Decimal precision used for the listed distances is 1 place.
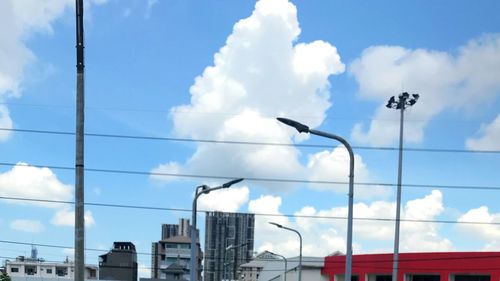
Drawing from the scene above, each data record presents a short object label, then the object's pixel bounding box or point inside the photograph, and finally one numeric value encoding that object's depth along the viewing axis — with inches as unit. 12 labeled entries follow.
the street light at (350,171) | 566.3
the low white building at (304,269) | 2300.7
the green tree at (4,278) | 2758.4
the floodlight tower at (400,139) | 1251.2
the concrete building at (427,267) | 1607.4
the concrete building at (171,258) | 3816.4
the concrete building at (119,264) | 3590.1
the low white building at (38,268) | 4441.4
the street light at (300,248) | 1409.4
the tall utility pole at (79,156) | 345.4
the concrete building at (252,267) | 4233.3
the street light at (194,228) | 837.0
